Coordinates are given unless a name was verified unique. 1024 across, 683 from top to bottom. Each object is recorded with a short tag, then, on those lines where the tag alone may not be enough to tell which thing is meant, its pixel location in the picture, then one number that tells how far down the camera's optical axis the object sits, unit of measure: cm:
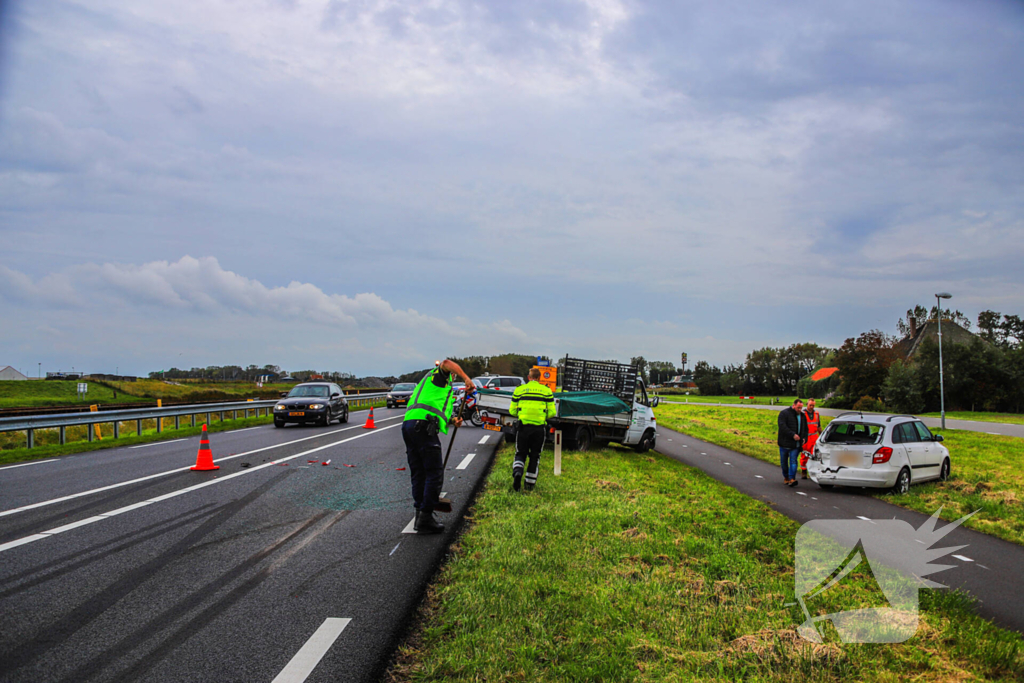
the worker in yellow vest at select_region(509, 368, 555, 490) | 1035
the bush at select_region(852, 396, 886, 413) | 5178
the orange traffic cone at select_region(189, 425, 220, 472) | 1123
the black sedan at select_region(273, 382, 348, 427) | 2258
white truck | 1669
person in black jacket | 1325
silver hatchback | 1187
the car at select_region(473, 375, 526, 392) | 3050
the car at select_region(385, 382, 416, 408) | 4091
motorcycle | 1947
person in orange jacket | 1482
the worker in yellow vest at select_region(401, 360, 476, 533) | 707
